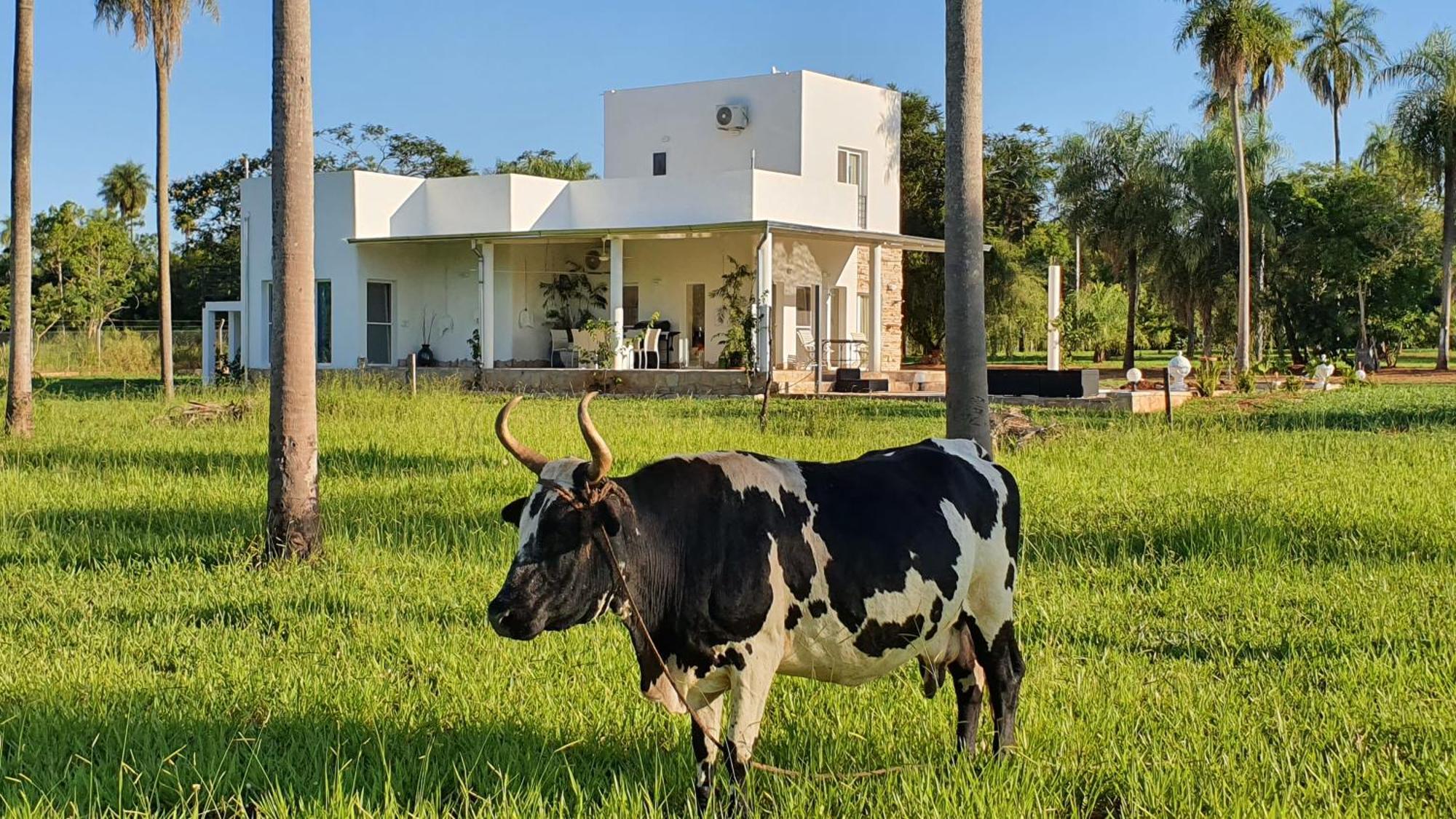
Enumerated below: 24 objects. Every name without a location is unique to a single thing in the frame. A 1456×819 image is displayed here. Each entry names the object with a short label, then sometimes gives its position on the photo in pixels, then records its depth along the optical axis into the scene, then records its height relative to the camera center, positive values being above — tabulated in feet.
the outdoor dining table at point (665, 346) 97.24 +2.43
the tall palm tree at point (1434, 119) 129.18 +25.08
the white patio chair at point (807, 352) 97.09 +2.00
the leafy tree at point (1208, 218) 140.15 +16.69
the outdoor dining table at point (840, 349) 100.32 +2.21
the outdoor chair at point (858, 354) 101.45 +1.90
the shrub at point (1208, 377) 80.02 +0.04
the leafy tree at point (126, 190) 246.06 +35.17
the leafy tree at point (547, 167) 180.45 +29.12
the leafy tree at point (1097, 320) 171.01 +7.84
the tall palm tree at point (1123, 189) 140.77 +19.99
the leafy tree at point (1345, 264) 131.13 +11.22
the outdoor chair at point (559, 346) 96.58 +2.49
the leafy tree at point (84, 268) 161.38 +15.28
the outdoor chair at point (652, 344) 92.99 +2.52
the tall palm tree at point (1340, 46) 156.25 +39.17
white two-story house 94.99 +10.19
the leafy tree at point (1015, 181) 156.76 +23.03
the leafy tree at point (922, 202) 144.46 +19.02
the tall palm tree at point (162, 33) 80.74 +21.35
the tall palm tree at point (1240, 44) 105.40 +26.25
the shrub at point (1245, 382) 83.66 -0.28
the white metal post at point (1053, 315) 91.66 +4.34
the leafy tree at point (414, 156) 169.99 +29.53
